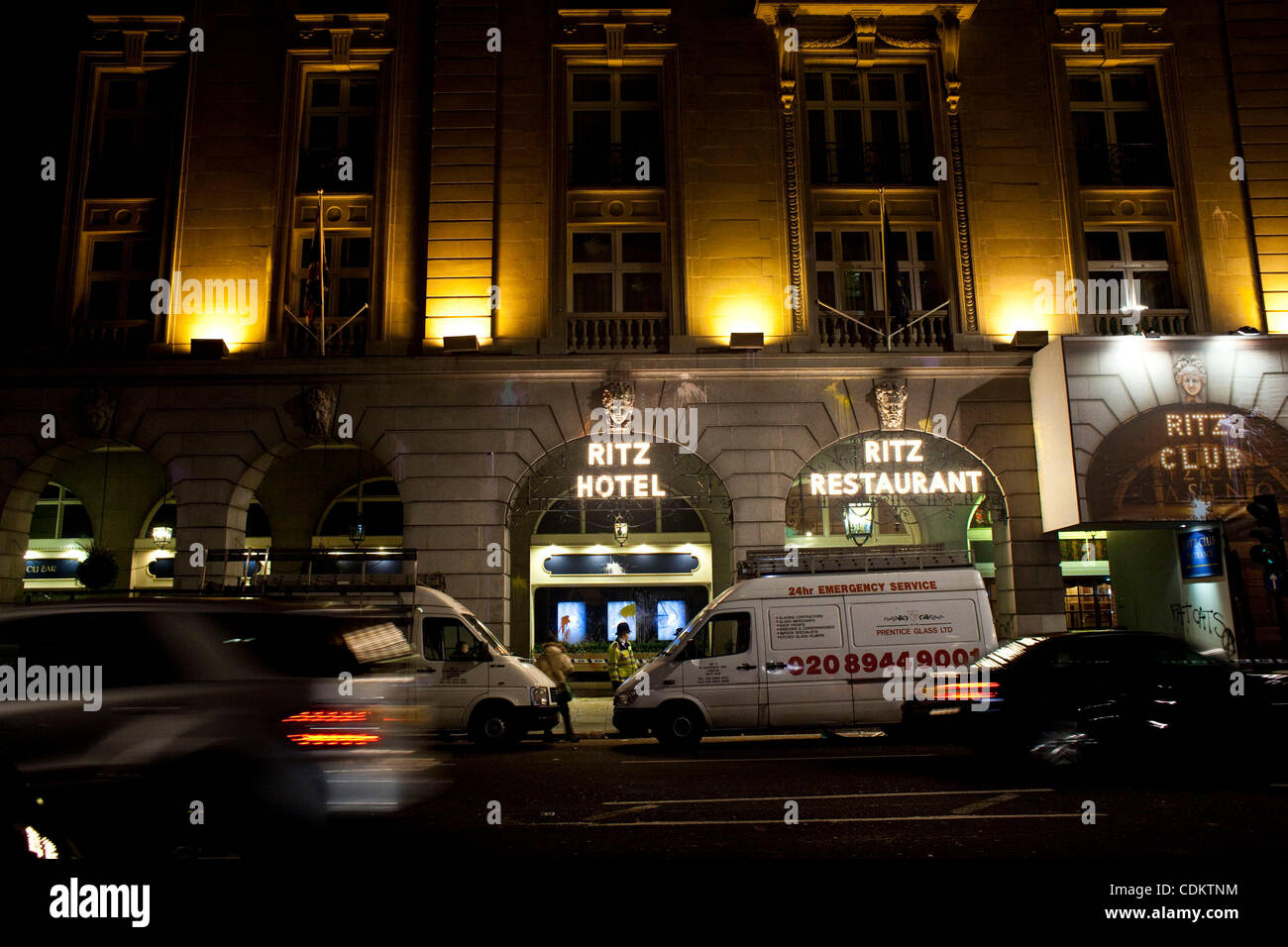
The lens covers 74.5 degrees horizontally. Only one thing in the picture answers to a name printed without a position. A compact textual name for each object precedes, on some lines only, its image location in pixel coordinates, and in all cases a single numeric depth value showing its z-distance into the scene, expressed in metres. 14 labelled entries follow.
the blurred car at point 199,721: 6.33
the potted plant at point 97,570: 18.98
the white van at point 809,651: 13.07
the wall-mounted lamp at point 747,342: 18.00
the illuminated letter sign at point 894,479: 17.84
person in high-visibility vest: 16.58
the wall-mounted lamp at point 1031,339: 18.14
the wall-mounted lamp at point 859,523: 19.45
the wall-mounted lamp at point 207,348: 18.03
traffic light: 13.93
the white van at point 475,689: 13.41
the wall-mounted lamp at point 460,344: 17.89
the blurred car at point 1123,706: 9.11
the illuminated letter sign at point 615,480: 17.75
